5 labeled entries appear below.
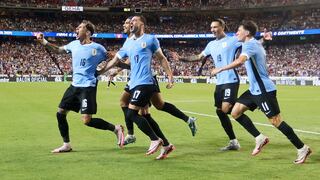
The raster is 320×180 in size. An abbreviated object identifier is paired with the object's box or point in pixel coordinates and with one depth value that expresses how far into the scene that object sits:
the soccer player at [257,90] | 7.89
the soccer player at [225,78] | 9.34
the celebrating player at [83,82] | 8.96
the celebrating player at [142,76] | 8.31
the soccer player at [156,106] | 9.19
